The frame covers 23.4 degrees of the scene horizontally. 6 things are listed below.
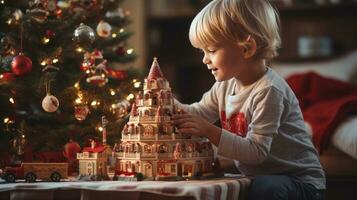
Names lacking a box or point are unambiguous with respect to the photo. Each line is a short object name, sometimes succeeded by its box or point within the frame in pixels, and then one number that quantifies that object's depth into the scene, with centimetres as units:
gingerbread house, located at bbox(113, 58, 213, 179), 202
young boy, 204
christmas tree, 233
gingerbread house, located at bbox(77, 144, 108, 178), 207
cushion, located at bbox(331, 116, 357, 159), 251
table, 184
